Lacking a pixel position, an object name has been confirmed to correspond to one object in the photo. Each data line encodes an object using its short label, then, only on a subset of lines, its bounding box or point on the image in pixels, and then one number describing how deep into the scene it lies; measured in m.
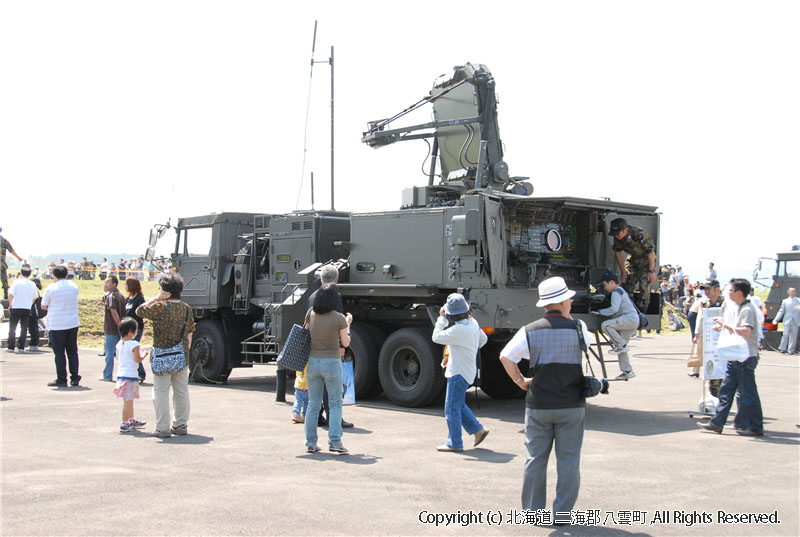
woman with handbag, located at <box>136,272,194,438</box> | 9.09
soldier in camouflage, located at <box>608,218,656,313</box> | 11.84
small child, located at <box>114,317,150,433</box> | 9.44
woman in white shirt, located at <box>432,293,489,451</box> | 8.64
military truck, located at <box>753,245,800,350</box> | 24.09
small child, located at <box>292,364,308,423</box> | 10.20
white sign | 10.52
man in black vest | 5.79
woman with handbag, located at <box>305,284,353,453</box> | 8.46
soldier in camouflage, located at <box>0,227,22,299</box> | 20.08
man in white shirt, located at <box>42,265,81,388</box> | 12.99
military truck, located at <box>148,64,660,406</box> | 11.36
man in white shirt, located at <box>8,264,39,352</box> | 17.70
